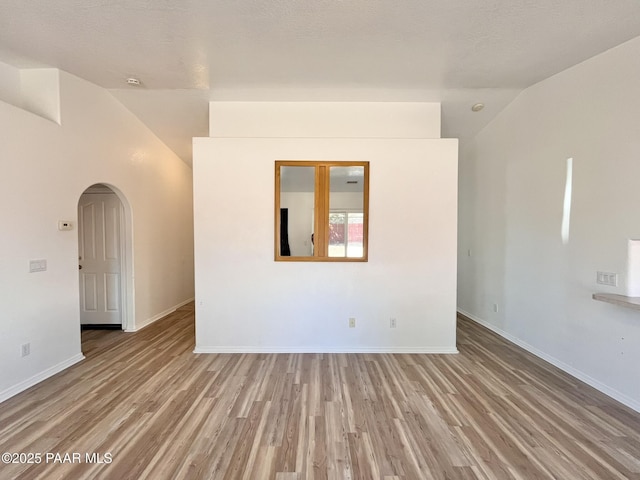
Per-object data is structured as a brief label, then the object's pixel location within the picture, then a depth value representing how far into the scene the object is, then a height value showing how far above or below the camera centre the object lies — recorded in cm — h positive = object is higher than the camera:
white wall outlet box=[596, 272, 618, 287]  240 -41
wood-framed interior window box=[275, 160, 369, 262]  326 +20
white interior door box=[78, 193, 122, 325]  396 -42
